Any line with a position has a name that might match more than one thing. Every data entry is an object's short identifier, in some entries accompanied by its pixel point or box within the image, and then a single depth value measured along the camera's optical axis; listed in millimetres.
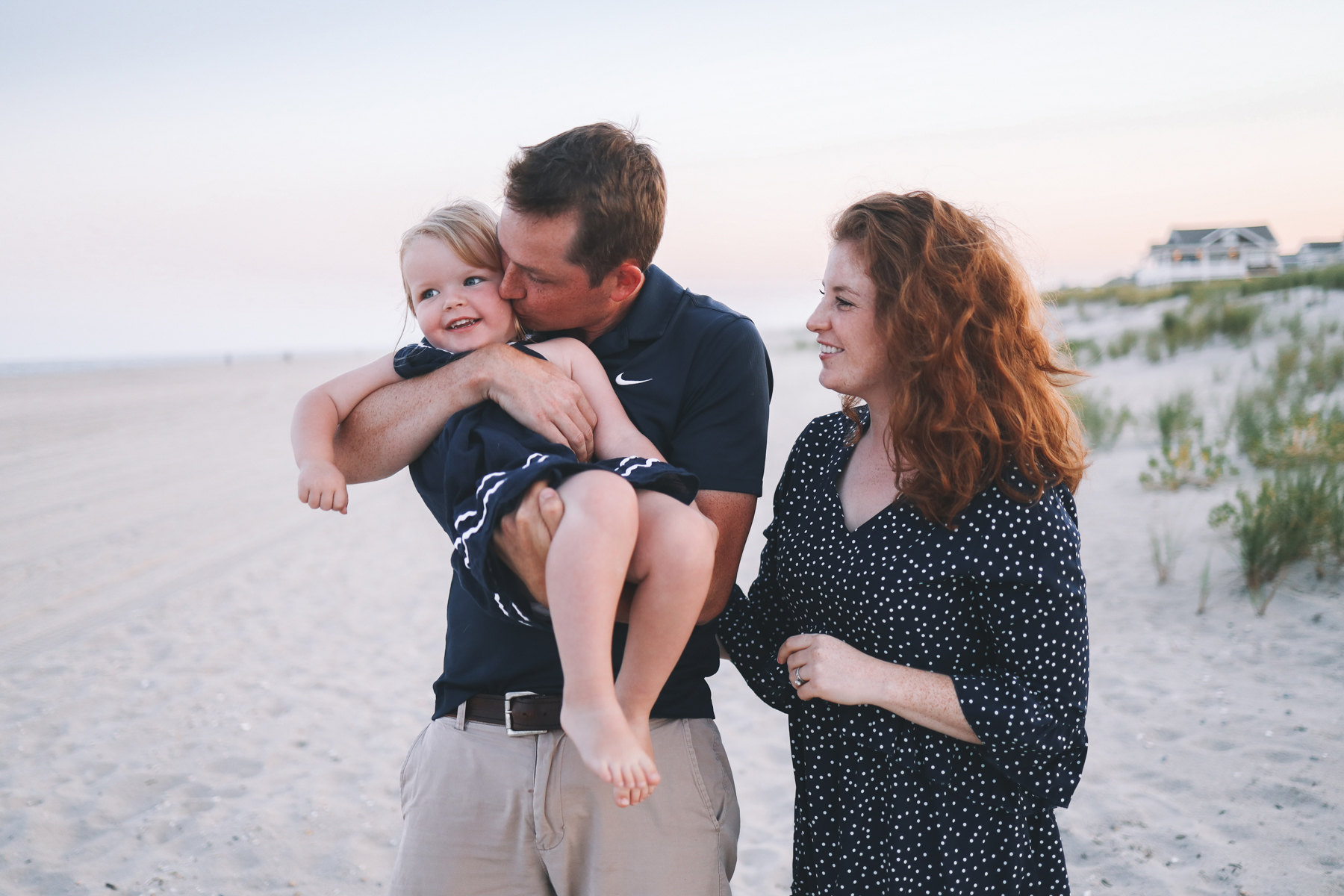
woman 1762
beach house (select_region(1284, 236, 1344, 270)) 39031
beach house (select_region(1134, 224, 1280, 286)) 46625
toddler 1613
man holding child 1864
